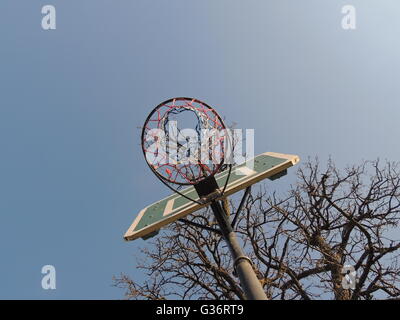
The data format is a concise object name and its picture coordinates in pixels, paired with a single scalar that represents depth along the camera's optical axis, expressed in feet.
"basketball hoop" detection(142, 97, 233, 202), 12.96
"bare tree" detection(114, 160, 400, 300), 25.35
